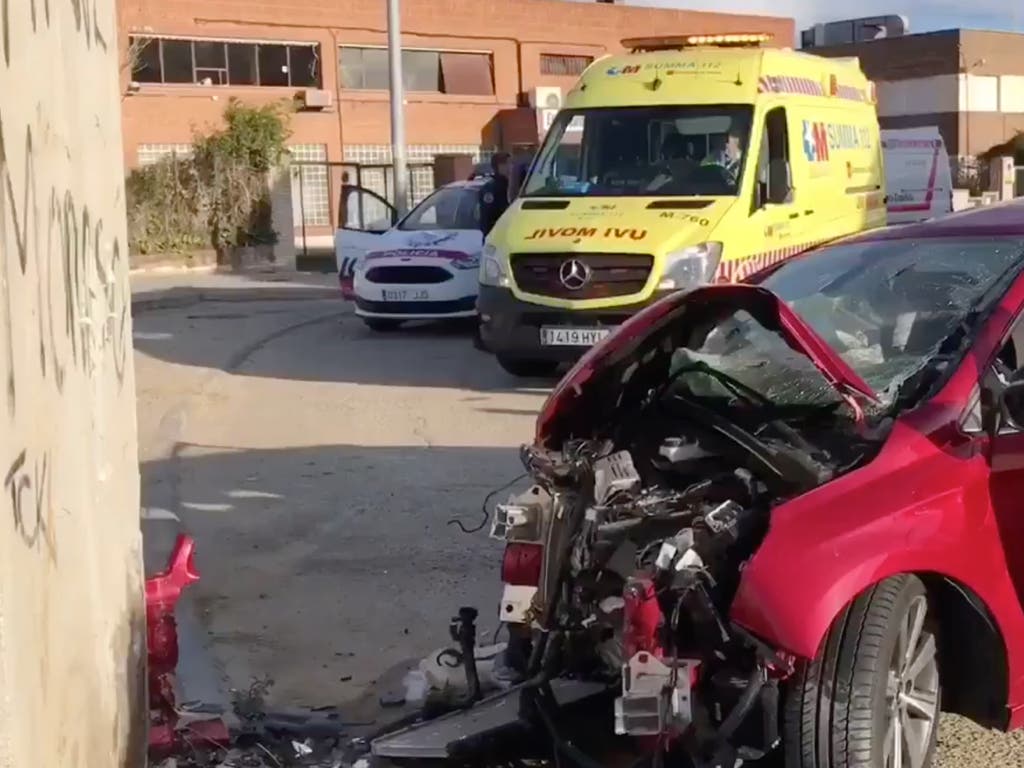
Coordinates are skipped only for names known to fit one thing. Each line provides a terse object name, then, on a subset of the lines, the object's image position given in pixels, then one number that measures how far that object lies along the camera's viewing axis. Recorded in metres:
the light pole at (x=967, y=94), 55.87
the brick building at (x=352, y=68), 38.69
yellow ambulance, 10.87
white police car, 15.21
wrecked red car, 3.53
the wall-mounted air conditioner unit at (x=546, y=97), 38.97
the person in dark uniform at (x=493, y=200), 15.79
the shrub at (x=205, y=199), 28.73
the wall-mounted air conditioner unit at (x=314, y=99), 40.81
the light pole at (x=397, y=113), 25.33
